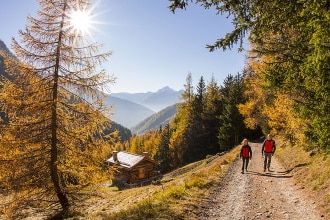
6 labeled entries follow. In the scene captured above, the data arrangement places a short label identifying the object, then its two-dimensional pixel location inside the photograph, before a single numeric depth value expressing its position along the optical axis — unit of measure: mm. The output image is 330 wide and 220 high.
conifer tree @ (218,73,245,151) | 49969
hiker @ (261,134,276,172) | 16828
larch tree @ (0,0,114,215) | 12825
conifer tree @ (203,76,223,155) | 59456
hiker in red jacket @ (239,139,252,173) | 16900
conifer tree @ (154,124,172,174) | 69062
